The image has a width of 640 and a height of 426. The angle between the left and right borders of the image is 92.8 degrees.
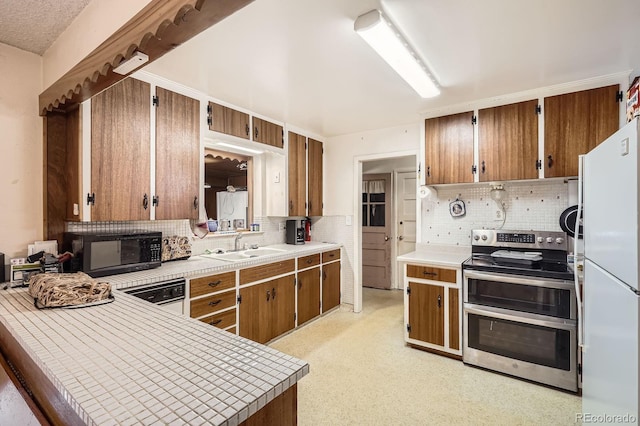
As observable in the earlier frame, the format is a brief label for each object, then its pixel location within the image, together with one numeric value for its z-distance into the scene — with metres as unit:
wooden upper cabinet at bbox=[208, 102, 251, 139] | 2.80
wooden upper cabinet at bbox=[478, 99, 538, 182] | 2.72
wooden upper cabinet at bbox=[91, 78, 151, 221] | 2.03
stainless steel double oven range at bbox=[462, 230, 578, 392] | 2.28
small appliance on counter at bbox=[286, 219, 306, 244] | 3.97
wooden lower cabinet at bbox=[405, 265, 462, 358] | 2.73
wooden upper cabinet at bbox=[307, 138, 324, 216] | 4.08
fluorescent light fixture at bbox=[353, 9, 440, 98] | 1.62
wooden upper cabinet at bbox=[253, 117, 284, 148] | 3.27
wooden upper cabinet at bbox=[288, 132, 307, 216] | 3.75
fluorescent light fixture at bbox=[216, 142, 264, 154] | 3.02
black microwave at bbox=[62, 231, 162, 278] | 1.94
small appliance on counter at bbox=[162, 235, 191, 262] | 2.58
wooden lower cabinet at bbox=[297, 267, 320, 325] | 3.44
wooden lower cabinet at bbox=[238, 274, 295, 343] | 2.75
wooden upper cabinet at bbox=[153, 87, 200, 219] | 2.38
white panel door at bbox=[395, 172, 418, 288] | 5.15
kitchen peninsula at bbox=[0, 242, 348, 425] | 0.71
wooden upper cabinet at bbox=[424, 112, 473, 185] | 3.02
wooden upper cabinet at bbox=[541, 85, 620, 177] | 2.45
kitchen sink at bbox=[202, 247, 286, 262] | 3.04
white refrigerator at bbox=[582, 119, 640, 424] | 0.97
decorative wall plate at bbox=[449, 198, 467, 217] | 3.24
